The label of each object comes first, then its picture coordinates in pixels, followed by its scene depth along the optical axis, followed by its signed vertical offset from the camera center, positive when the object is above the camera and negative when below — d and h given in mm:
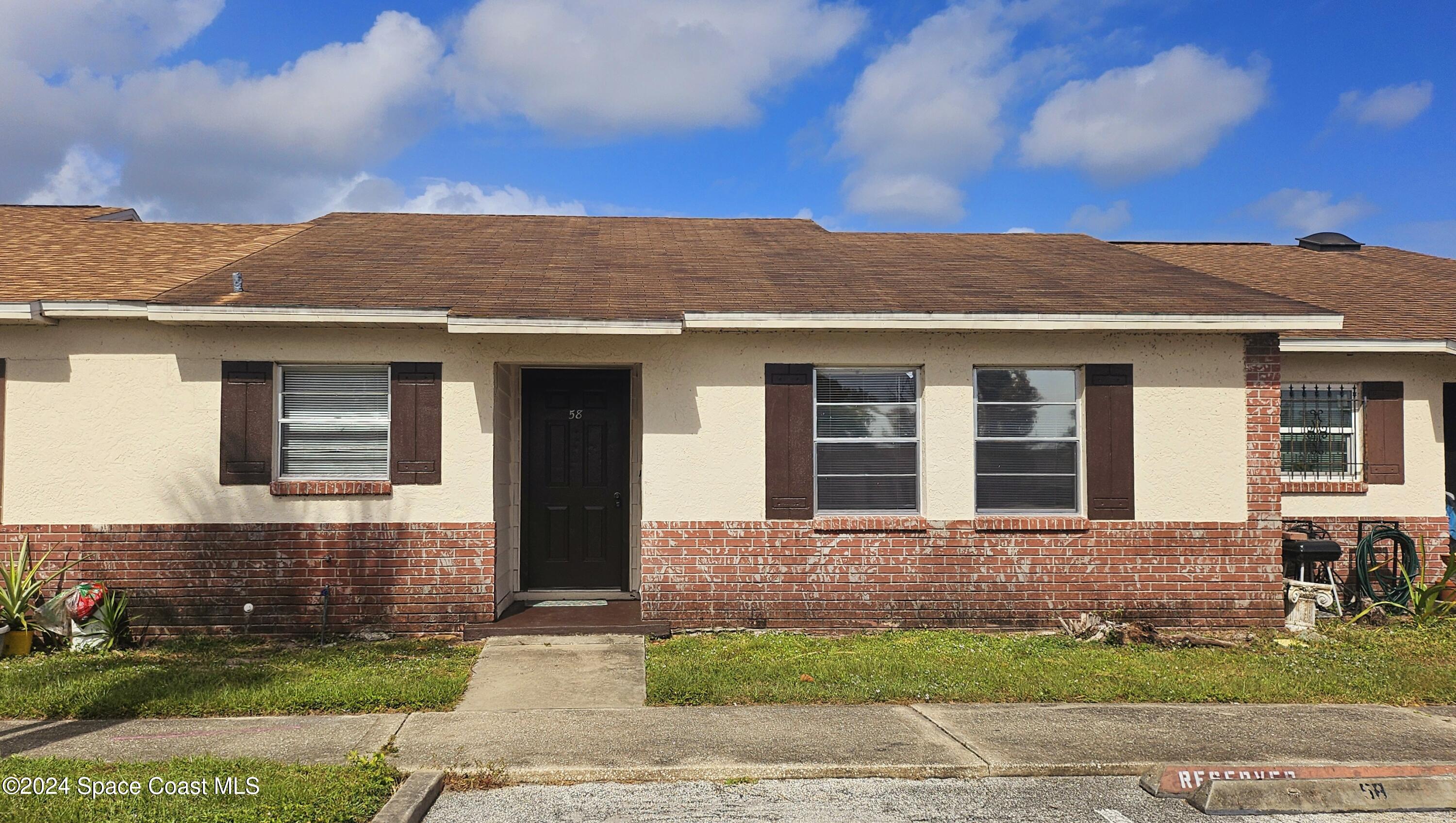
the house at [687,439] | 8625 +40
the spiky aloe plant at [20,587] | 8125 -1212
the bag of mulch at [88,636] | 8141 -1617
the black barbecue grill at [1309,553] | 9547 -1091
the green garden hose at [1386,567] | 10133 -1334
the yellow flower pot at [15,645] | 8062 -1672
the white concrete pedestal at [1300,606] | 9227 -1560
